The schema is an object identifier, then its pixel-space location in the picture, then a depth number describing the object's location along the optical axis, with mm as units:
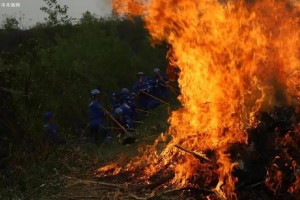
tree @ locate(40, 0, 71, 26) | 28291
